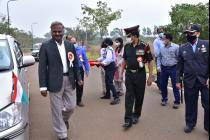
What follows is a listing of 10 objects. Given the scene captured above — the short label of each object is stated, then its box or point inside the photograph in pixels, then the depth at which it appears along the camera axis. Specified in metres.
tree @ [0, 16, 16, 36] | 25.13
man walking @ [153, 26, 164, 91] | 5.77
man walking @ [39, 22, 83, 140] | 3.51
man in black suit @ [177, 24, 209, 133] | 3.68
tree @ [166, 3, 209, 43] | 10.45
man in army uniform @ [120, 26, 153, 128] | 4.03
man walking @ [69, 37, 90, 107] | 5.31
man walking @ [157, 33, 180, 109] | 5.02
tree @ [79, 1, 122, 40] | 18.41
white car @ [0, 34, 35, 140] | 2.62
